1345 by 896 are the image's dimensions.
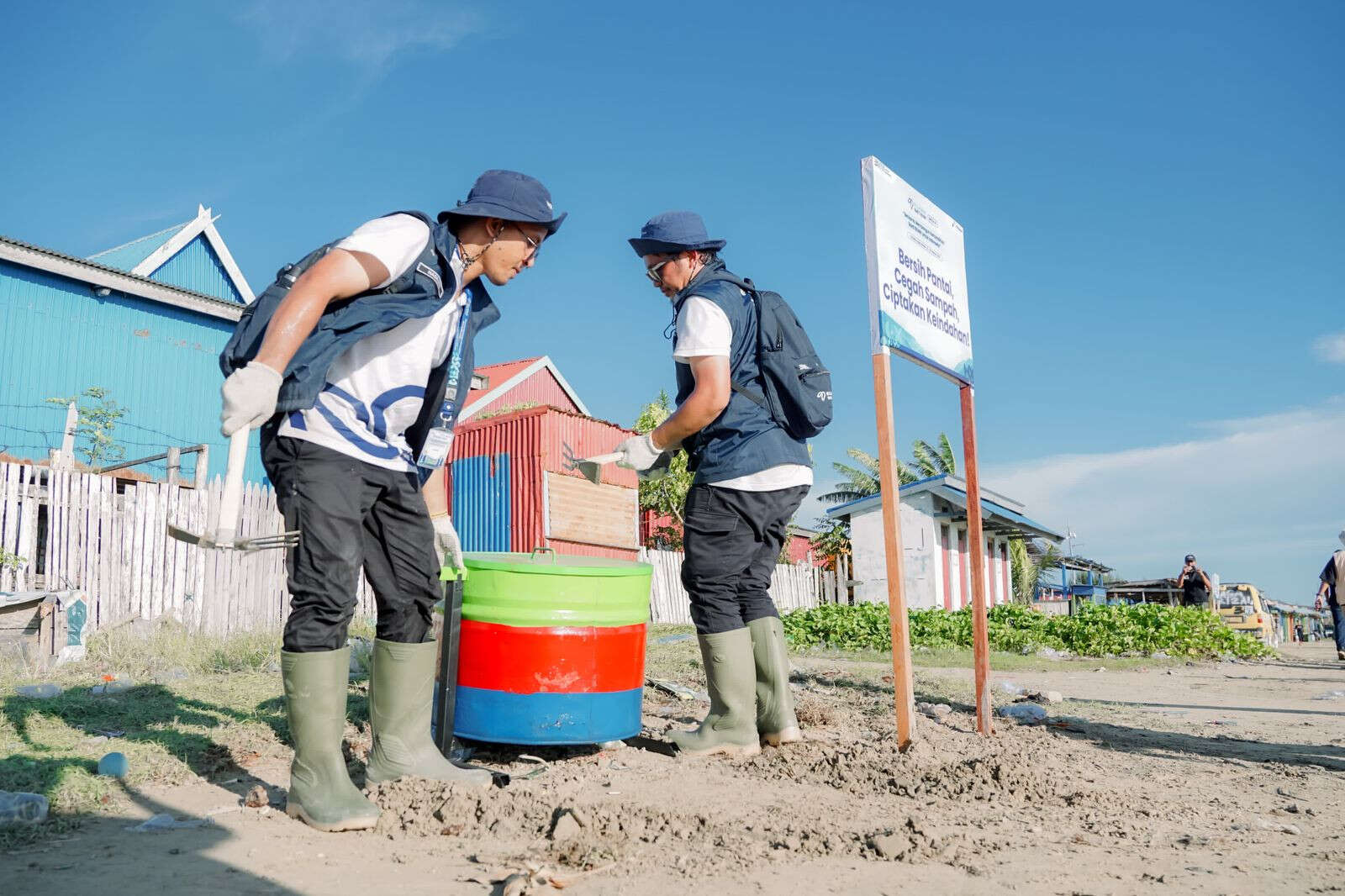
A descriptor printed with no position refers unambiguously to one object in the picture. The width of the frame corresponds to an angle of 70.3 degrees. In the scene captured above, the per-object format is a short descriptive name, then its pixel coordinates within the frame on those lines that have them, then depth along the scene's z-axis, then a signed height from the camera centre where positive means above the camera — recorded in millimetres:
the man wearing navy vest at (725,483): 3645 +376
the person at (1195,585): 15953 -253
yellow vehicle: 21109 -1024
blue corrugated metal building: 15422 +4389
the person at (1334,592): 12062 -309
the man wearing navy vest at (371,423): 2652 +482
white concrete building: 21141 +914
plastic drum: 3498 -252
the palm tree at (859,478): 33688 +3481
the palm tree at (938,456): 34875 +4338
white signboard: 4250 +1443
